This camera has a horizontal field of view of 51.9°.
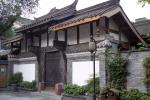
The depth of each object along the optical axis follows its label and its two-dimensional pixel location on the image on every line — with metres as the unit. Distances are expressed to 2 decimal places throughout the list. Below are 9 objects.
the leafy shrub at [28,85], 11.24
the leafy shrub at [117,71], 7.36
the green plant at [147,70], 6.80
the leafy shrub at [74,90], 8.04
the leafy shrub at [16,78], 12.37
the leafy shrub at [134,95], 6.52
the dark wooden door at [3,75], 13.72
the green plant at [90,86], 7.67
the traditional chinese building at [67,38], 8.36
